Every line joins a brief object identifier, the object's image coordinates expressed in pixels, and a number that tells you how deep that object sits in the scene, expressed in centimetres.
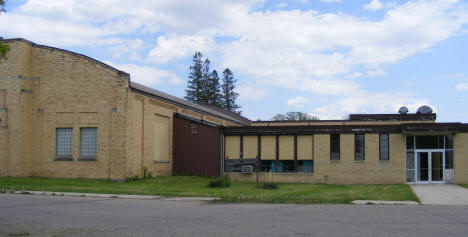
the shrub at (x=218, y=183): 3027
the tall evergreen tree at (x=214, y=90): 9625
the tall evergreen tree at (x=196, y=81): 9519
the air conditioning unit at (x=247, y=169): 3381
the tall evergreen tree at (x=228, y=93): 9862
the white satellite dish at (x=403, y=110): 5519
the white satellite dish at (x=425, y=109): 5281
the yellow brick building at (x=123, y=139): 3309
